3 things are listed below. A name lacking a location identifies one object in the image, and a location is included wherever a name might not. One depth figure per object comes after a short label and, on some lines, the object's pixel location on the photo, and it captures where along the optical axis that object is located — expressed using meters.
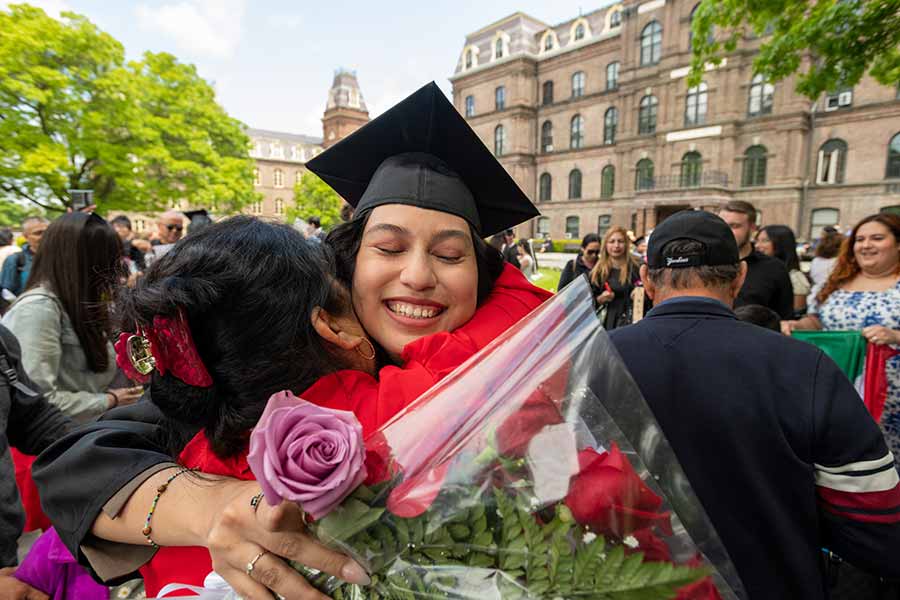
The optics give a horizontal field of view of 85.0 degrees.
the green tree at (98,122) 16.25
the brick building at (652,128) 25.52
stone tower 59.28
